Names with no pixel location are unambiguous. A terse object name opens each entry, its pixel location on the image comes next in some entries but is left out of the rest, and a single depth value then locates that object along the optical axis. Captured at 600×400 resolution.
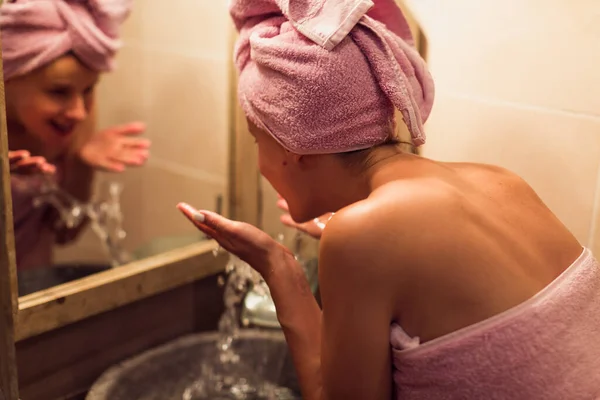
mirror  1.14
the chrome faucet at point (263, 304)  1.09
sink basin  1.00
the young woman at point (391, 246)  0.67
